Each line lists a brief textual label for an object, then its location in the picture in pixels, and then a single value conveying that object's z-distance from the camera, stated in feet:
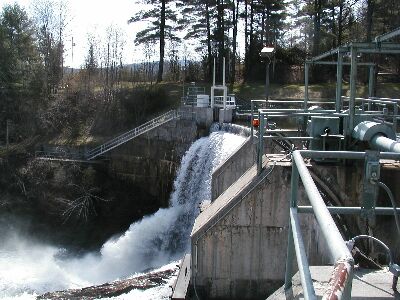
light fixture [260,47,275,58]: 43.69
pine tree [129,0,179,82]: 119.03
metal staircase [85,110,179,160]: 81.15
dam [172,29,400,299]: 21.54
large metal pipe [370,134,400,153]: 13.52
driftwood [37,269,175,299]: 46.03
